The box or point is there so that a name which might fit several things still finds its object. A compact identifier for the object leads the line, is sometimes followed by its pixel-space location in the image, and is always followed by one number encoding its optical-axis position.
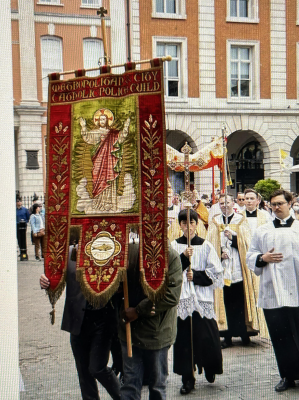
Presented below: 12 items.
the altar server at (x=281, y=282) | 5.38
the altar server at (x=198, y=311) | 5.38
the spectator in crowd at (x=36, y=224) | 15.64
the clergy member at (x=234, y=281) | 7.03
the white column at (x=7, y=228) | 4.09
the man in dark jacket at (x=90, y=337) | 4.36
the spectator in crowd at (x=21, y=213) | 17.11
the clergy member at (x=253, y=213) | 7.46
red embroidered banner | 4.07
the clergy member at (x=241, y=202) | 9.01
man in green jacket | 3.99
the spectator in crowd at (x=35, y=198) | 19.23
